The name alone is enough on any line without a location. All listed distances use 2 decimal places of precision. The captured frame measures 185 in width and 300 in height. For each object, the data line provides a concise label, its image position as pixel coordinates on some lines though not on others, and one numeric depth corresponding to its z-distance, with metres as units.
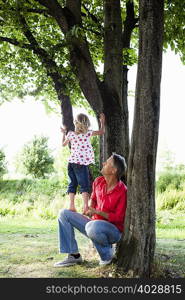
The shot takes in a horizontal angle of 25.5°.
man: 4.86
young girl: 6.14
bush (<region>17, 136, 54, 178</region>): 30.05
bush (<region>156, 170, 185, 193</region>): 16.91
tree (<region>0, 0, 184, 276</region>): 4.88
